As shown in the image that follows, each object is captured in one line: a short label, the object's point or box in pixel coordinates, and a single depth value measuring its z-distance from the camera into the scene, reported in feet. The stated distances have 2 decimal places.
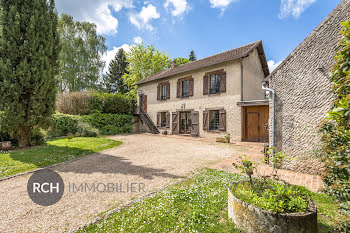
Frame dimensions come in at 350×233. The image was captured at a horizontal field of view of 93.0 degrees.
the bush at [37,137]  27.53
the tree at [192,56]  117.60
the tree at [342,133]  5.99
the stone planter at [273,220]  6.48
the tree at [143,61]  81.87
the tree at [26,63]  23.68
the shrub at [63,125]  38.88
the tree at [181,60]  104.36
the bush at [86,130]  41.24
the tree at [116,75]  108.58
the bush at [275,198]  6.78
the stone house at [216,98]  36.76
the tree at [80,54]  68.17
